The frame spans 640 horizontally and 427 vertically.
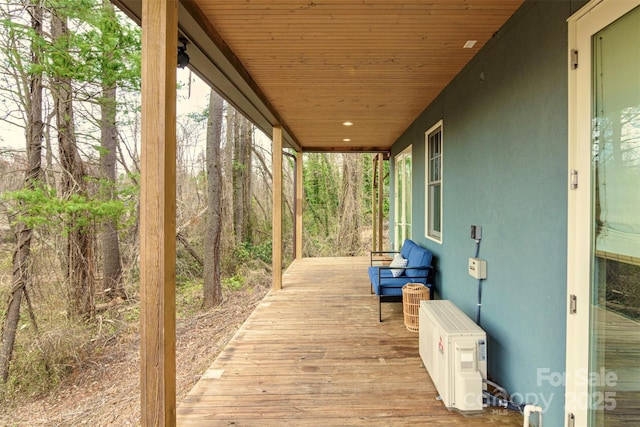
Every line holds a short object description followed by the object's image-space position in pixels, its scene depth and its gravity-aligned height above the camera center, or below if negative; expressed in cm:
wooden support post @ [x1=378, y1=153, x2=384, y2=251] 722 +42
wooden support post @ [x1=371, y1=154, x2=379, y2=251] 745 -1
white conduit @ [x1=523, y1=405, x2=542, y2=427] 159 -117
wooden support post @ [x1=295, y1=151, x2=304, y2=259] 702 +37
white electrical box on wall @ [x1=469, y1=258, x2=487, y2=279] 234 -51
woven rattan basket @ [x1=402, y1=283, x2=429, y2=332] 310 -108
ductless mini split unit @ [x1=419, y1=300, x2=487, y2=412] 179 -105
